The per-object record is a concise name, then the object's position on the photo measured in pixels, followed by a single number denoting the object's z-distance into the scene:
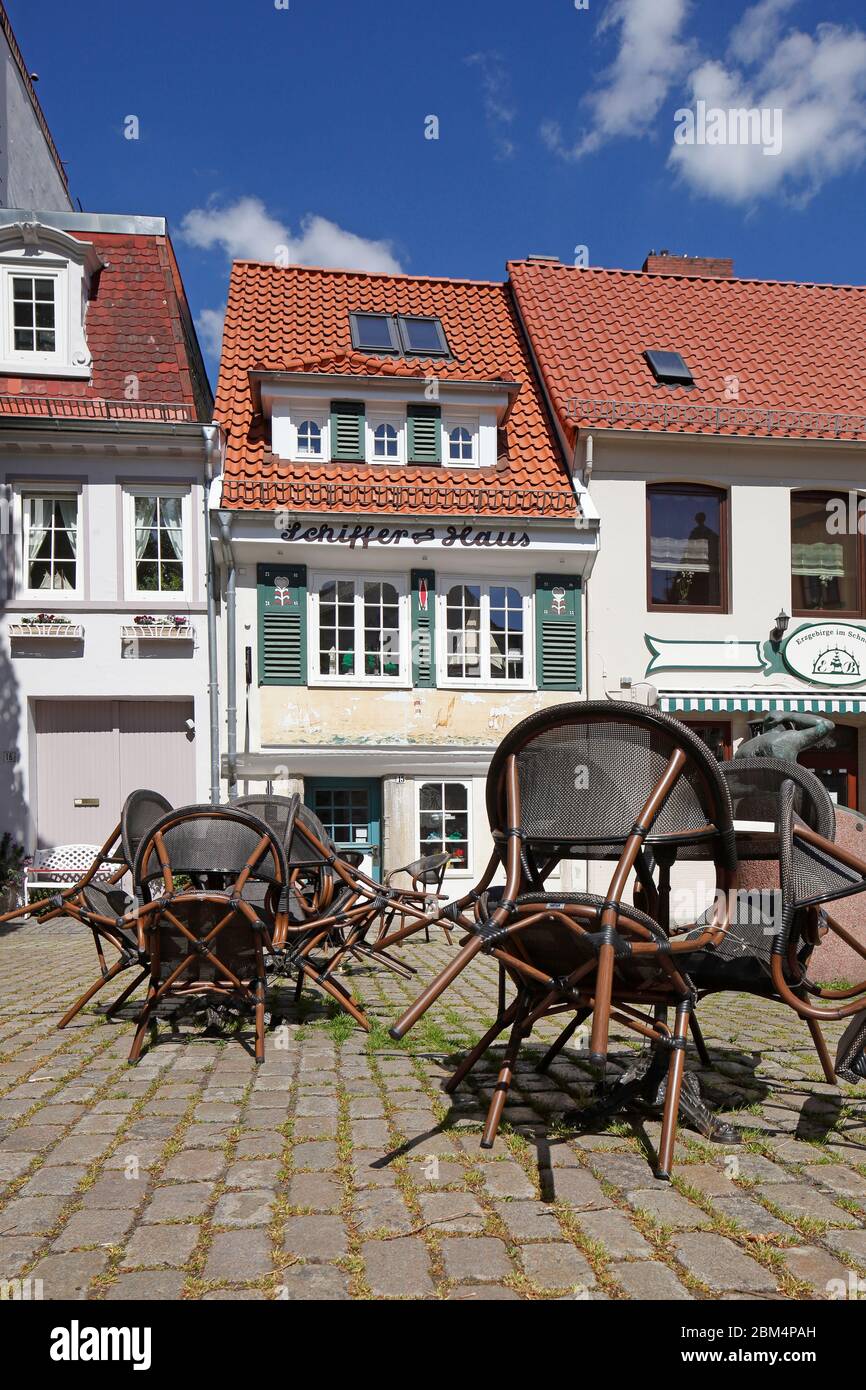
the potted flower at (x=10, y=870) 13.66
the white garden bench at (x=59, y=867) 13.95
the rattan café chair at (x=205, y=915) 5.12
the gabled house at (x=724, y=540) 15.80
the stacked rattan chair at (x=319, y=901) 5.88
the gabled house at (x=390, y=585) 14.91
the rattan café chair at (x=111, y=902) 5.88
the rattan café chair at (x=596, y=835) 3.48
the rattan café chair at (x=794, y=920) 3.83
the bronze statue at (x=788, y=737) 8.59
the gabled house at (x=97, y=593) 14.57
